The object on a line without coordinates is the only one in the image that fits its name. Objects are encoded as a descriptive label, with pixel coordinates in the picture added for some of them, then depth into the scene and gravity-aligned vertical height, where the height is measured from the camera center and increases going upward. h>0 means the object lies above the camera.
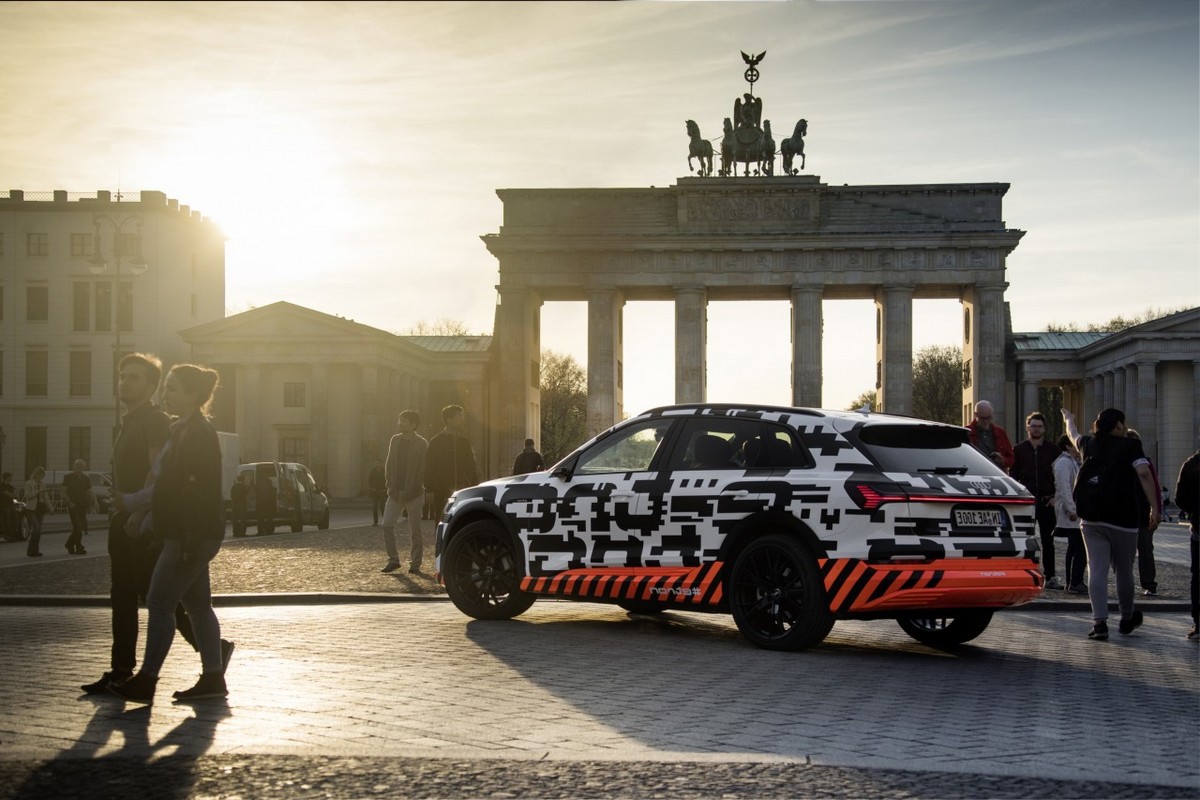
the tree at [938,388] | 108.25 +5.01
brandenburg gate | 68.56 +9.17
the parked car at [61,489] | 58.50 -0.99
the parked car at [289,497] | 36.03 -0.86
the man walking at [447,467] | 20.20 -0.07
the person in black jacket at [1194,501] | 12.77 -0.35
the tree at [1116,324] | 101.25 +8.89
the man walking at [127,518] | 9.02 -0.32
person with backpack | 12.86 -0.42
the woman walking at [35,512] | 27.77 -0.92
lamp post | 41.66 +5.65
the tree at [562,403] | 118.75 +4.59
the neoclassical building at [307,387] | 74.00 +3.69
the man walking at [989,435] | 17.36 +0.28
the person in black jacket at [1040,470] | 18.38 -0.13
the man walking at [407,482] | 19.94 -0.26
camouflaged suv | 10.69 -0.48
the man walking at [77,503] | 28.53 -0.74
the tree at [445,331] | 116.72 +9.88
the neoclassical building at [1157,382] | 66.25 +3.40
